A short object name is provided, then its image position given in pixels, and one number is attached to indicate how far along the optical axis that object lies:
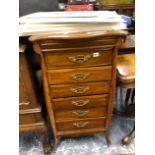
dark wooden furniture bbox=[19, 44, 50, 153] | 0.86
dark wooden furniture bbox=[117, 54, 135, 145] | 0.96
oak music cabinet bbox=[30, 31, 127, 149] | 0.81
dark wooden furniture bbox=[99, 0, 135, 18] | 2.31
